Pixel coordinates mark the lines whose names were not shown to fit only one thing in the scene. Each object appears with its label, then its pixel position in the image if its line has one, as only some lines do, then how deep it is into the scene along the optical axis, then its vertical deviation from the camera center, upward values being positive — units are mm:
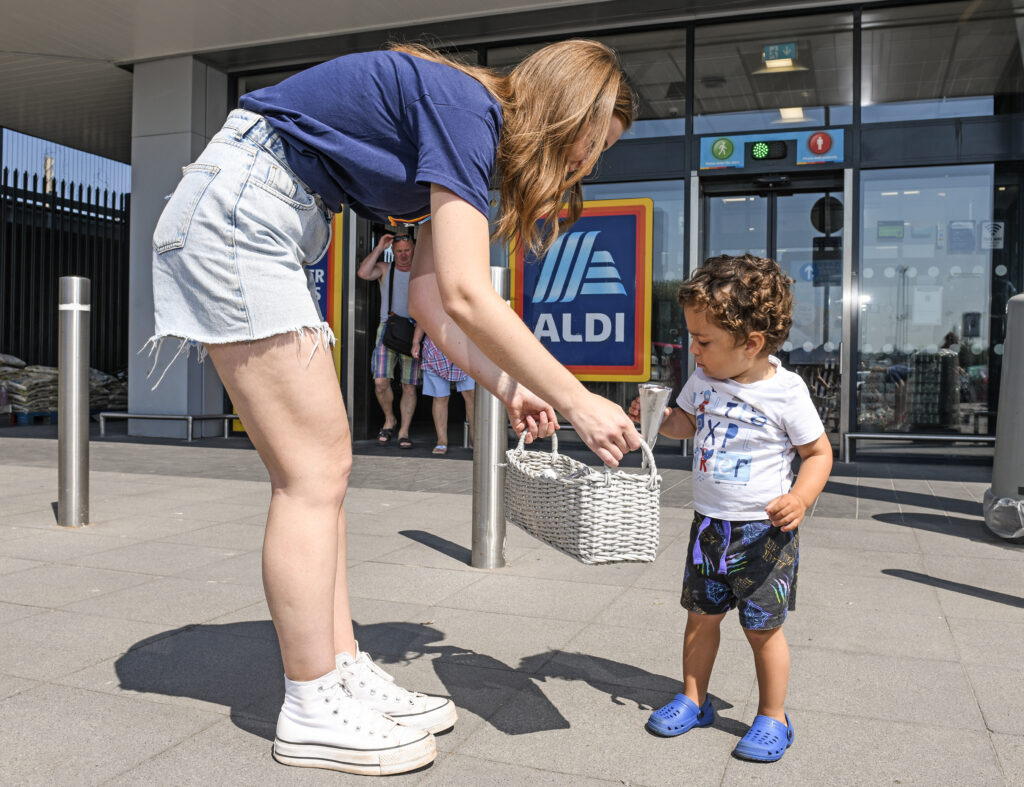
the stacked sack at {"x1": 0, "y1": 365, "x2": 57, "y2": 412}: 12758 -234
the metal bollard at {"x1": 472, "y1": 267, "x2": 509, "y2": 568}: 4156 -489
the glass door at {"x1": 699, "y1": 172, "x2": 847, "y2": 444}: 9336 +1431
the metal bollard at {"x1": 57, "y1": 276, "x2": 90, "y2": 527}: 4922 -170
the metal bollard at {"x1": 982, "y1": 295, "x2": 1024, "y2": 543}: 4832 -370
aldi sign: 9547 +886
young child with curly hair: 2275 -245
